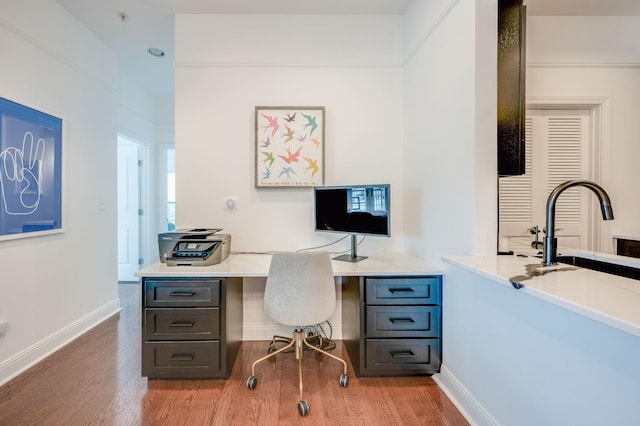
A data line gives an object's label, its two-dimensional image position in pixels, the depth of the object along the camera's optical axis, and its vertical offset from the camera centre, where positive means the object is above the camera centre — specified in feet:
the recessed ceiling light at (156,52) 10.34 +5.49
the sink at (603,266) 4.76 -0.96
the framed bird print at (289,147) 8.59 +1.79
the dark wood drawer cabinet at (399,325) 6.55 -2.50
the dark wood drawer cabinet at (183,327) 6.44 -2.52
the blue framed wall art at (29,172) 6.59 +0.90
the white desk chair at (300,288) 5.90 -1.56
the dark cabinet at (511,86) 5.28 +2.21
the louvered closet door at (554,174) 8.36 +1.03
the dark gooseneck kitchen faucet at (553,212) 3.81 -0.02
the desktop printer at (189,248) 7.00 -0.91
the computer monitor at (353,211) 6.91 -0.02
